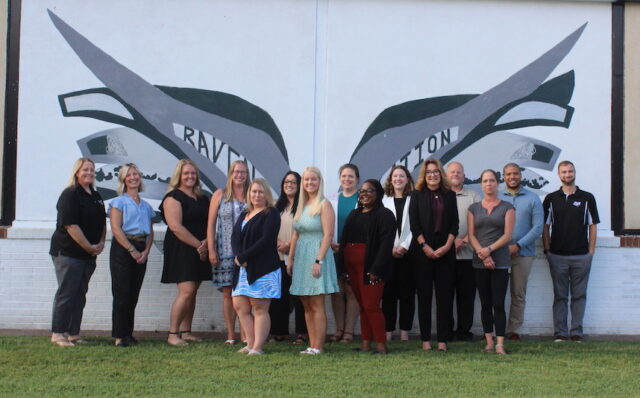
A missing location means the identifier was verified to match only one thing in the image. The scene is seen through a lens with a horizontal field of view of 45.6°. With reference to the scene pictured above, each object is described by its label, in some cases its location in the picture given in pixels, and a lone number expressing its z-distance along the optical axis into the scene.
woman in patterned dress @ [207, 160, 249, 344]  6.89
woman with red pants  6.37
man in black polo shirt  7.72
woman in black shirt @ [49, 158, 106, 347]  6.67
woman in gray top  6.60
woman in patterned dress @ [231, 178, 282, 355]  6.30
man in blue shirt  7.55
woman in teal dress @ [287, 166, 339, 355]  6.40
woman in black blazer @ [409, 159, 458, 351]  6.61
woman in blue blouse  6.80
